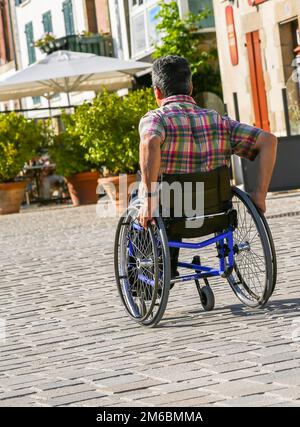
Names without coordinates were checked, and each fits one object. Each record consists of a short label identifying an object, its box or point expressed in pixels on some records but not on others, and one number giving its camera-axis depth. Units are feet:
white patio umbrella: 92.17
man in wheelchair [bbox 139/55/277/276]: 24.56
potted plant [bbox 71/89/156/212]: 70.79
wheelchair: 24.53
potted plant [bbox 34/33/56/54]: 135.74
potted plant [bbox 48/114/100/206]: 80.74
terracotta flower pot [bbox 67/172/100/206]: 82.48
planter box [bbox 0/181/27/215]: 86.07
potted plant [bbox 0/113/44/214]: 83.71
